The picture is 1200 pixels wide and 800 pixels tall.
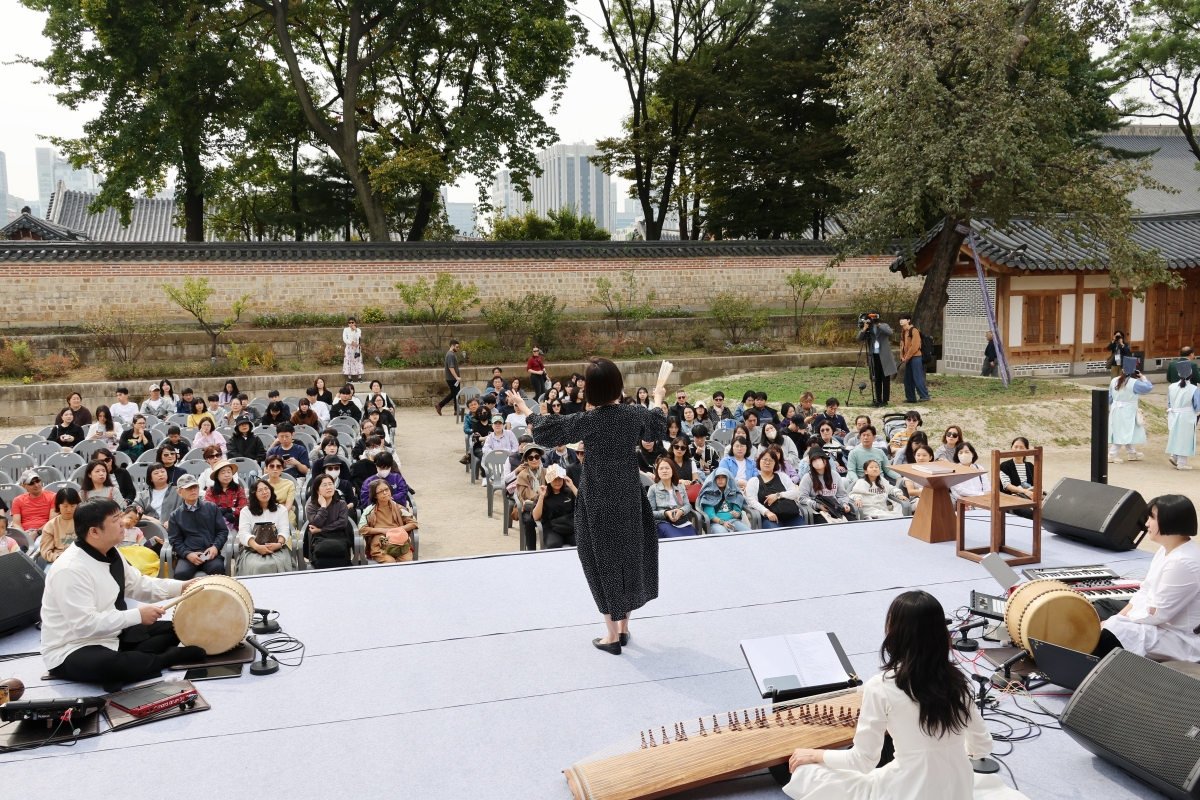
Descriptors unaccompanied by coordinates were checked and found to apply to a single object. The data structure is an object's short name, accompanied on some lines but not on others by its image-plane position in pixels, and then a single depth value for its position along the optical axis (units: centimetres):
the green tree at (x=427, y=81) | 2047
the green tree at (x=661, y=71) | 2477
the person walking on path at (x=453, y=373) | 1538
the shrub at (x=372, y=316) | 1822
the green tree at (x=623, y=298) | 1947
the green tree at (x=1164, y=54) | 2189
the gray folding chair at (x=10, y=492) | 717
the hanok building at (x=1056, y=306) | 1794
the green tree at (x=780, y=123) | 2322
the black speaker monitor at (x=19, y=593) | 465
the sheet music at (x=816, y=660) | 367
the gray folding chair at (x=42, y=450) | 923
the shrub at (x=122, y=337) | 1642
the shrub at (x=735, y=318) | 1938
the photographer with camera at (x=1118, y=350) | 1634
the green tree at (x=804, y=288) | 2005
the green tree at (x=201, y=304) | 1656
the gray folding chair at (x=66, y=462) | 875
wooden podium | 594
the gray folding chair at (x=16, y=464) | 873
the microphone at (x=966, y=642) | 432
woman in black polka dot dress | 427
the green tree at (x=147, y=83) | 1847
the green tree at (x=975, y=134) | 1317
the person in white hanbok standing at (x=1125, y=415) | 1139
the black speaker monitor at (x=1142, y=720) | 305
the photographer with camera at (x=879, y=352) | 1295
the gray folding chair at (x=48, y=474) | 810
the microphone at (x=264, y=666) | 418
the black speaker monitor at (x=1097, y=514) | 575
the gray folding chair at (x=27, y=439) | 986
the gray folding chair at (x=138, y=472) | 834
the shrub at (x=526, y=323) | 1830
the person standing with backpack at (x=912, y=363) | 1316
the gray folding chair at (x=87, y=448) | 909
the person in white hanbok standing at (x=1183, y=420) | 1093
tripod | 1318
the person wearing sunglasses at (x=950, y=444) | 753
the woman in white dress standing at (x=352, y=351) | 1583
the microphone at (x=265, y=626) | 460
